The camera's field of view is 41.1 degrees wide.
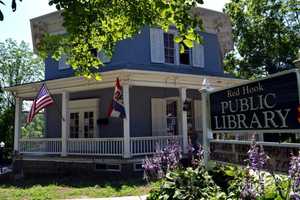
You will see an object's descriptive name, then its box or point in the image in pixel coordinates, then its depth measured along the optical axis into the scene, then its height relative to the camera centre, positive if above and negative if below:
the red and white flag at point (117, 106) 14.18 +1.21
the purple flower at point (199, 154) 7.11 -0.29
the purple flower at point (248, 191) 4.03 -0.54
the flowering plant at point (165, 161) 7.00 -0.39
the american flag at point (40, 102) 14.89 +1.47
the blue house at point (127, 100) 15.55 +1.80
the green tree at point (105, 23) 4.83 +1.59
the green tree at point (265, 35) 30.39 +7.84
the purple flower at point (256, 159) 4.14 -0.23
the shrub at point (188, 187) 5.98 -0.75
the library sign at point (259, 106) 4.82 +0.44
